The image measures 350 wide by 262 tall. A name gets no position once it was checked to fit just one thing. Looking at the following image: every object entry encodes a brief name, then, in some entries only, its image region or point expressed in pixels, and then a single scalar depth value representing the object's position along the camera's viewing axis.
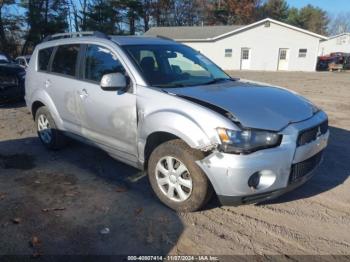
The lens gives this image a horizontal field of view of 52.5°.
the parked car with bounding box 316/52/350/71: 34.47
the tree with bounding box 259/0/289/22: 54.80
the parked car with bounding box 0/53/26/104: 9.82
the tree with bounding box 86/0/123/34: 40.75
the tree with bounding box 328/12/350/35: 87.88
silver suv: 3.34
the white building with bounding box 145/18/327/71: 33.62
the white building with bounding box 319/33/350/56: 48.31
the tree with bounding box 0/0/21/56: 34.19
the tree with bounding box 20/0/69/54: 35.25
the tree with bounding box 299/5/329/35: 60.72
